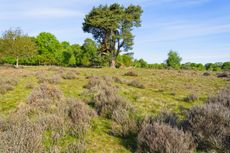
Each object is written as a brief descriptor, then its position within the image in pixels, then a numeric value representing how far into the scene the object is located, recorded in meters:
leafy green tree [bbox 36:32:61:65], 66.31
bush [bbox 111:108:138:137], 5.81
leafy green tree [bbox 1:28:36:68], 38.12
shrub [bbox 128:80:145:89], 14.88
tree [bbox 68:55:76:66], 70.69
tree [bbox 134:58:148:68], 111.05
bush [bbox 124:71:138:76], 23.77
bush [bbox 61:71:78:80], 18.22
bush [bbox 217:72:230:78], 23.73
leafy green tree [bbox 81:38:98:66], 57.47
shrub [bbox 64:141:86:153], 4.49
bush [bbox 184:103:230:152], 4.76
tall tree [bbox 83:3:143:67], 42.88
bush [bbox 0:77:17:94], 11.69
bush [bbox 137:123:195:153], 4.27
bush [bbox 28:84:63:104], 8.78
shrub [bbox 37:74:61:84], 15.14
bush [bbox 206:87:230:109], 7.90
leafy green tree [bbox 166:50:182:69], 85.19
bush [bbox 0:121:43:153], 3.93
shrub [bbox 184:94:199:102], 10.48
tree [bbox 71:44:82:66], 72.00
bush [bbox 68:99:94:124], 6.25
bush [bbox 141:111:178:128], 5.71
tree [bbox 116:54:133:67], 85.18
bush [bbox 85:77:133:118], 7.52
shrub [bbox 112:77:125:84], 17.03
